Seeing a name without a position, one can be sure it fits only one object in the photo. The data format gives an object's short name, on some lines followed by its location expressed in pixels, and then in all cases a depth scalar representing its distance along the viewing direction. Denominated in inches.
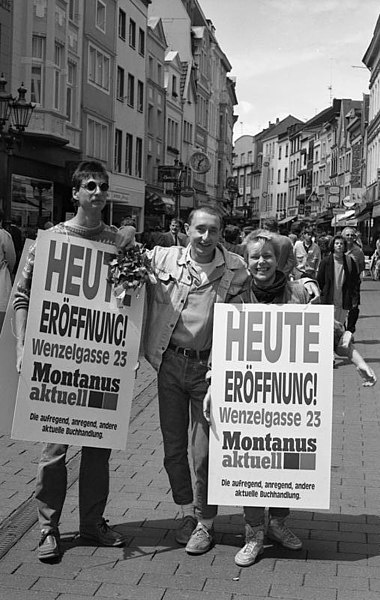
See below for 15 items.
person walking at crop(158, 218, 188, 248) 663.8
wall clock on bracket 1252.5
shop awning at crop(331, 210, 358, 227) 1799.0
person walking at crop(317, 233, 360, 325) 499.5
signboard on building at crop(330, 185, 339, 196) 1104.5
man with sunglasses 185.3
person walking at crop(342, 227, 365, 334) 533.6
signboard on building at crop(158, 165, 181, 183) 1476.1
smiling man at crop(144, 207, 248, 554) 189.0
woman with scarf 186.5
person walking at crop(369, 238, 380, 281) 1179.3
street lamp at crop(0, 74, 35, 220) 661.3
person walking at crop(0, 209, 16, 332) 379.9
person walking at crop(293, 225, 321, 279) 617.0
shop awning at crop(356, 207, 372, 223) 2152.4
